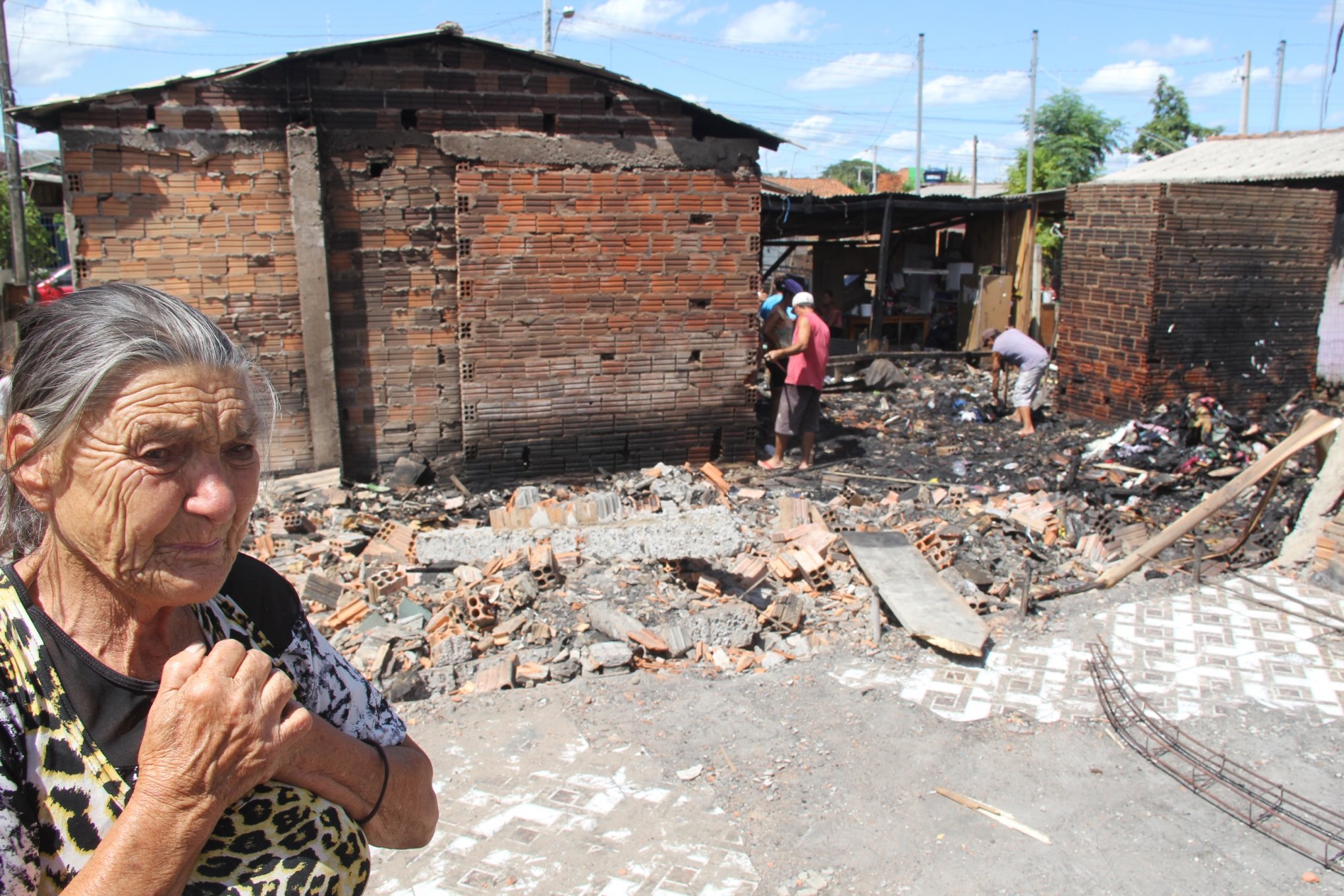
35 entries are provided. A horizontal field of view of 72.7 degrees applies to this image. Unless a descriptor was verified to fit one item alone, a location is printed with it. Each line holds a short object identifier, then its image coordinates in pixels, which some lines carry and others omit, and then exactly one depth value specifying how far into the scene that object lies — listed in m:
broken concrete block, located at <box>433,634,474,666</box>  5.03
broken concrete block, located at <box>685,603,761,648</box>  5.33
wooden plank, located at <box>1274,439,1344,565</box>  6.41
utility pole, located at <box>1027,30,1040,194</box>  30.50
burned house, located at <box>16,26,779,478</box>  7.61
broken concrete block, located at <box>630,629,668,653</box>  5.21
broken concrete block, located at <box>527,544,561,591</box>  5.96
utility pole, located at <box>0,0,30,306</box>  12.69
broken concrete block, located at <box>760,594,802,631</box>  5.54
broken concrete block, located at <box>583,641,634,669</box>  5.04
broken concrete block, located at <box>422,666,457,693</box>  4.83
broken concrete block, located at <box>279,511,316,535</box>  7.19
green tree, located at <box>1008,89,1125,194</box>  35.22
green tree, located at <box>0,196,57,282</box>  21.22
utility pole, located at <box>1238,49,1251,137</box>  29.67
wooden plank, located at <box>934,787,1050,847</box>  3.72
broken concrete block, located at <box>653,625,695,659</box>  5.24
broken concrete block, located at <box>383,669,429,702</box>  4.72
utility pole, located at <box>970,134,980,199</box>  30.91
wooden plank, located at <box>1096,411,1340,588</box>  6.61
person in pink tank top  8.90
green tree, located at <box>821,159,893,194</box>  61.79
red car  12.89
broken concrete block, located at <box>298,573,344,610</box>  5.86
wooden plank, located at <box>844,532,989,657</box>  5.28
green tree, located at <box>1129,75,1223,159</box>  34.00
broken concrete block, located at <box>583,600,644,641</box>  5.32
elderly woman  1.24
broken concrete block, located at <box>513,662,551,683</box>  4.93
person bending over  10.90
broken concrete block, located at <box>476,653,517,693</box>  4.84
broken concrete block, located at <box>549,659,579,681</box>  4.96
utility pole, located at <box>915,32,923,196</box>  32.47
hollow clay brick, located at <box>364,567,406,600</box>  5.93
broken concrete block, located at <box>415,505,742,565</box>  6.38
